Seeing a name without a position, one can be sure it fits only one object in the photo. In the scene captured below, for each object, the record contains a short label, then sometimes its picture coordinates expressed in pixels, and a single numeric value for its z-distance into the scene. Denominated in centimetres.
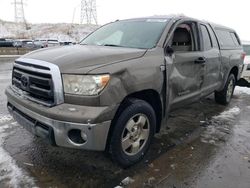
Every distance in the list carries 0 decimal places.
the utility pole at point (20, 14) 4375
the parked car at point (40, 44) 2078
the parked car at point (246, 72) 626
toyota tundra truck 196
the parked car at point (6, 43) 2268
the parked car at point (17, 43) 2197
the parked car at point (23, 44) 2136
